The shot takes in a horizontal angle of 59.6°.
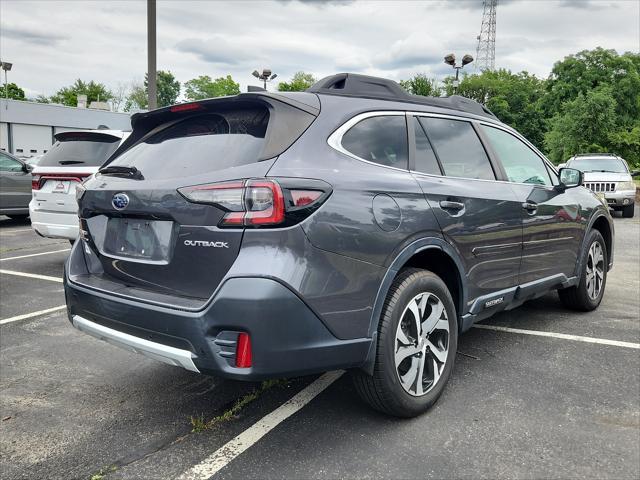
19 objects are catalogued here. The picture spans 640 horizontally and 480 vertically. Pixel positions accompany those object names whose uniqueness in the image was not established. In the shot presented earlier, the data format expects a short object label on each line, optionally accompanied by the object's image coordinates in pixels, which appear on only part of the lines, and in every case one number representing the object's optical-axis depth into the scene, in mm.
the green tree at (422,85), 53438
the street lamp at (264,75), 16641
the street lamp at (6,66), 42906
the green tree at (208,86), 98375
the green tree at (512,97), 58469
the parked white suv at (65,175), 6930
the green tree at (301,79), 93062
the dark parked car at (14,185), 11281
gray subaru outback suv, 2393
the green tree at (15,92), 85000
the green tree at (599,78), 39094
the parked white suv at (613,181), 14391
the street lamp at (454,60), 18312
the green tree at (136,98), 101706
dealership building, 39312
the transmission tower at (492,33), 81125
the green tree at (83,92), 95250
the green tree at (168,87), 118262
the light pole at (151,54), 10711
